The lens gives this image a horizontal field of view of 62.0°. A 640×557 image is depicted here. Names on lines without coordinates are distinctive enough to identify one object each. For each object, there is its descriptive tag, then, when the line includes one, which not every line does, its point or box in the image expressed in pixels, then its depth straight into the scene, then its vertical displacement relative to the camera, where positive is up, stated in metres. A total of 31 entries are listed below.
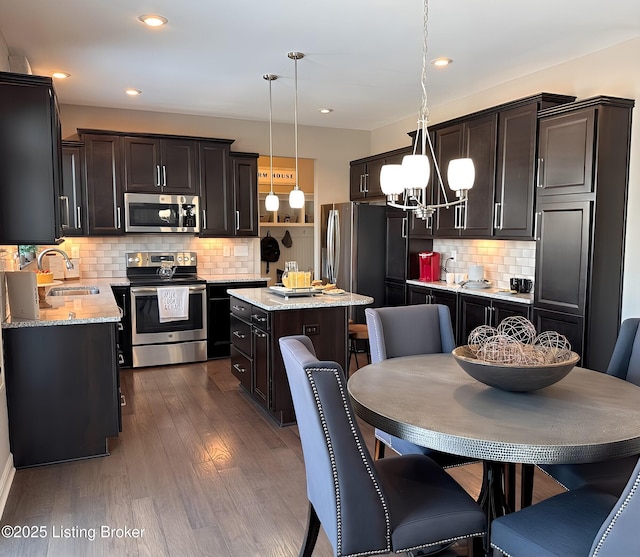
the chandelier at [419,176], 2.32 +0.25
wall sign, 8.34 +0.88
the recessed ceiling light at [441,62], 4.12 +1.34
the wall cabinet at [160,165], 5.50 +0.70
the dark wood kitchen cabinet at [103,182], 5.35 +0.50
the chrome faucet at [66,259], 3.82 -0.20
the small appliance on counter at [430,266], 5.57 -0.35
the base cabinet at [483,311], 4.18 -0.64
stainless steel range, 5.33 -0.90
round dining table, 1.57 -0.61
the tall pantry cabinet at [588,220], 3.58 +0.09
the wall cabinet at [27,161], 2.83 +0.38
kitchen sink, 4.88 -0.55
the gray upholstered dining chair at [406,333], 2.75 -0.53
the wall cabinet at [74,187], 5.27 +0.44
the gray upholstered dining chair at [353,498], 1.66 -0.85
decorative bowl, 1.84 -0.49
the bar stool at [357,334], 4.92 -0.94
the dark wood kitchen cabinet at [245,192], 5.95 +0.44
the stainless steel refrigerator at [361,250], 5.97 -0.20
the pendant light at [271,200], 4.58 +0.28
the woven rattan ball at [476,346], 2.11 -0.45
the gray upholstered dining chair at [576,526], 1.40 -0.89
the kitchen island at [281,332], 3.72 -0.72
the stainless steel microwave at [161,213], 5.56 +0.20
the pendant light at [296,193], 4.04 +0.31
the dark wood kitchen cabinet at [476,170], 4.50 +0.54
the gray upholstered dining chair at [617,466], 1.99 -0.90
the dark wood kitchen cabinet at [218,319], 5.66 -0.93
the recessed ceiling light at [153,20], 3.29 +1.32
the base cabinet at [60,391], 3.05 -0.94
